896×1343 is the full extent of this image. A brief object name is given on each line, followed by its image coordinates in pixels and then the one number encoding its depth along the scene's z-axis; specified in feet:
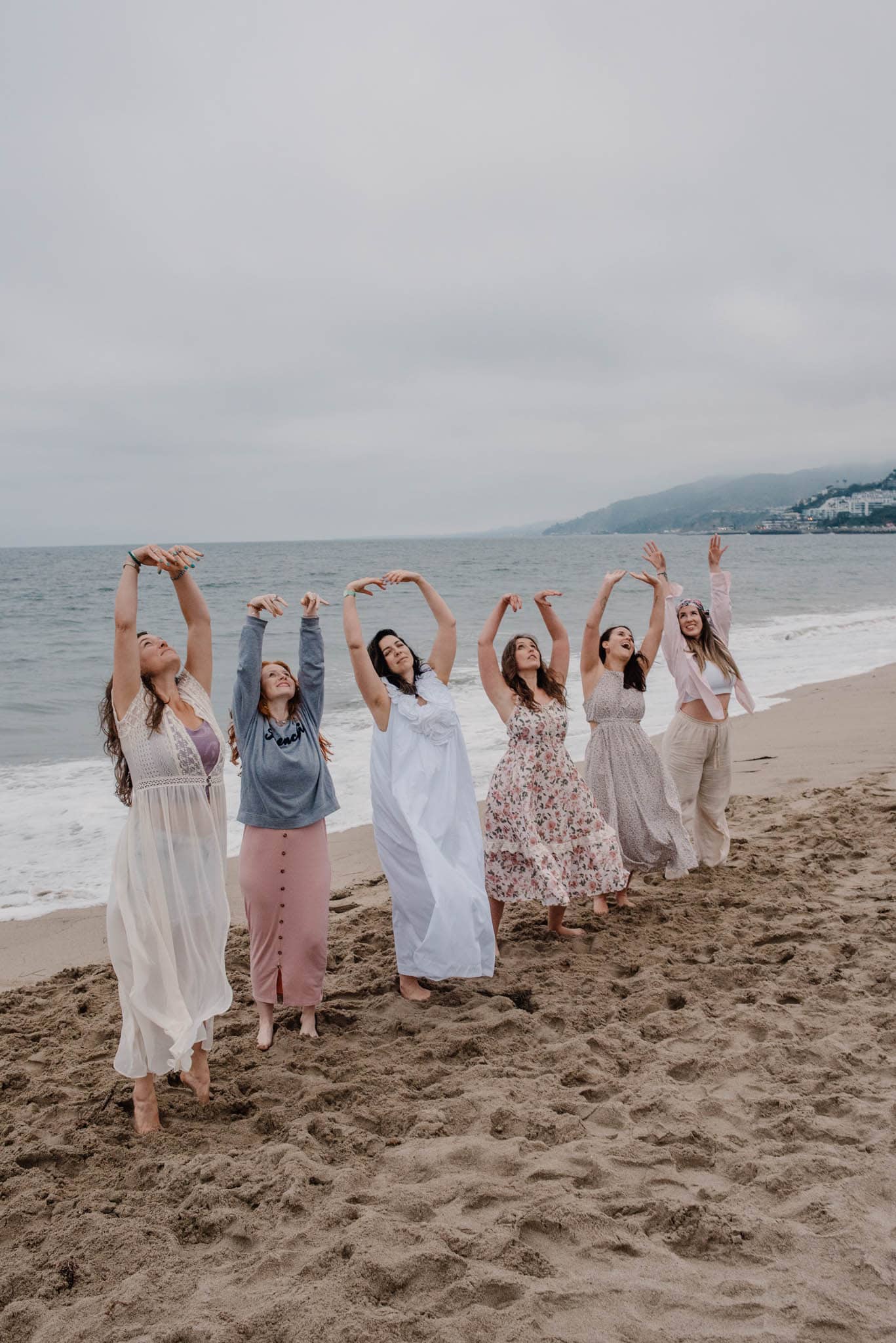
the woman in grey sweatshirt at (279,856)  15.15
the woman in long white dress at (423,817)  15.88
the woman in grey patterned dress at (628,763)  20.61
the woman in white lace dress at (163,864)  12.44
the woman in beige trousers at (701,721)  22.38
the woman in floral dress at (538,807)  17.98
